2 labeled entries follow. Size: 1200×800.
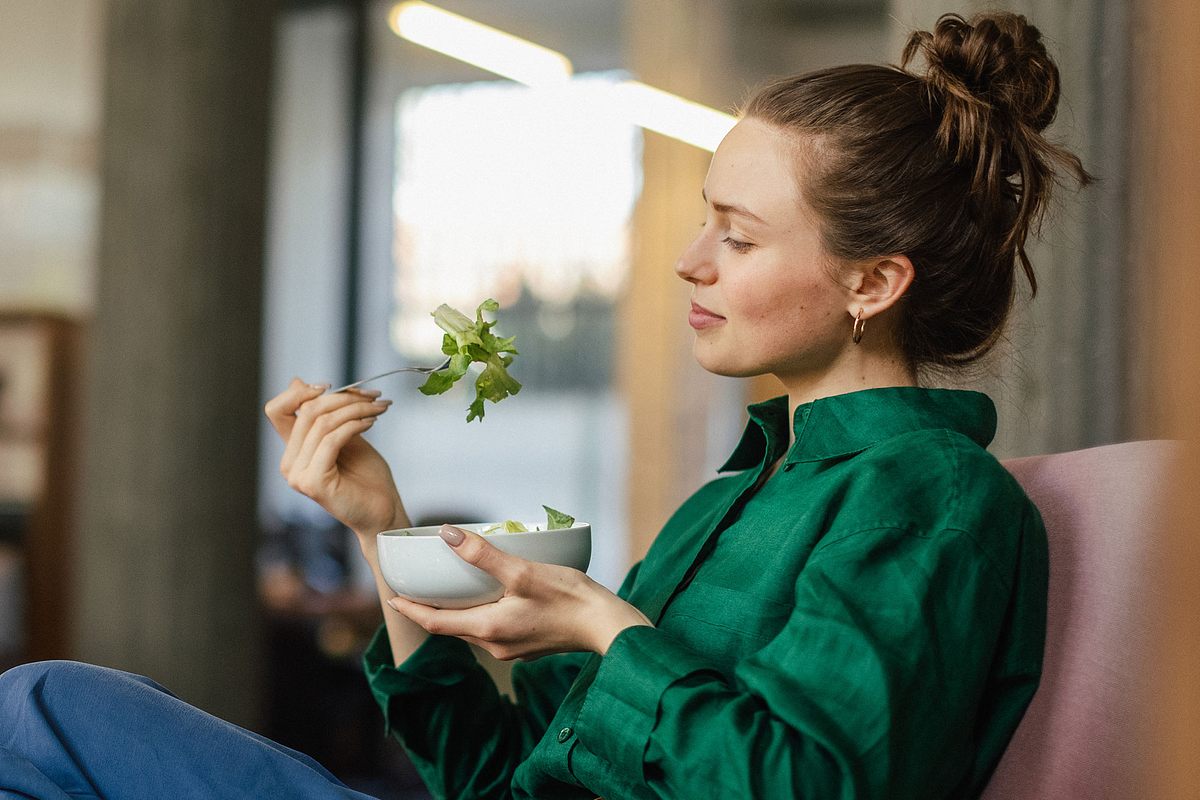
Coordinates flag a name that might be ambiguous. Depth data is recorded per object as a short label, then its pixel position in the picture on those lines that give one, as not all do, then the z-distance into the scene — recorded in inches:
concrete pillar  121.7
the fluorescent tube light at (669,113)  178.4
